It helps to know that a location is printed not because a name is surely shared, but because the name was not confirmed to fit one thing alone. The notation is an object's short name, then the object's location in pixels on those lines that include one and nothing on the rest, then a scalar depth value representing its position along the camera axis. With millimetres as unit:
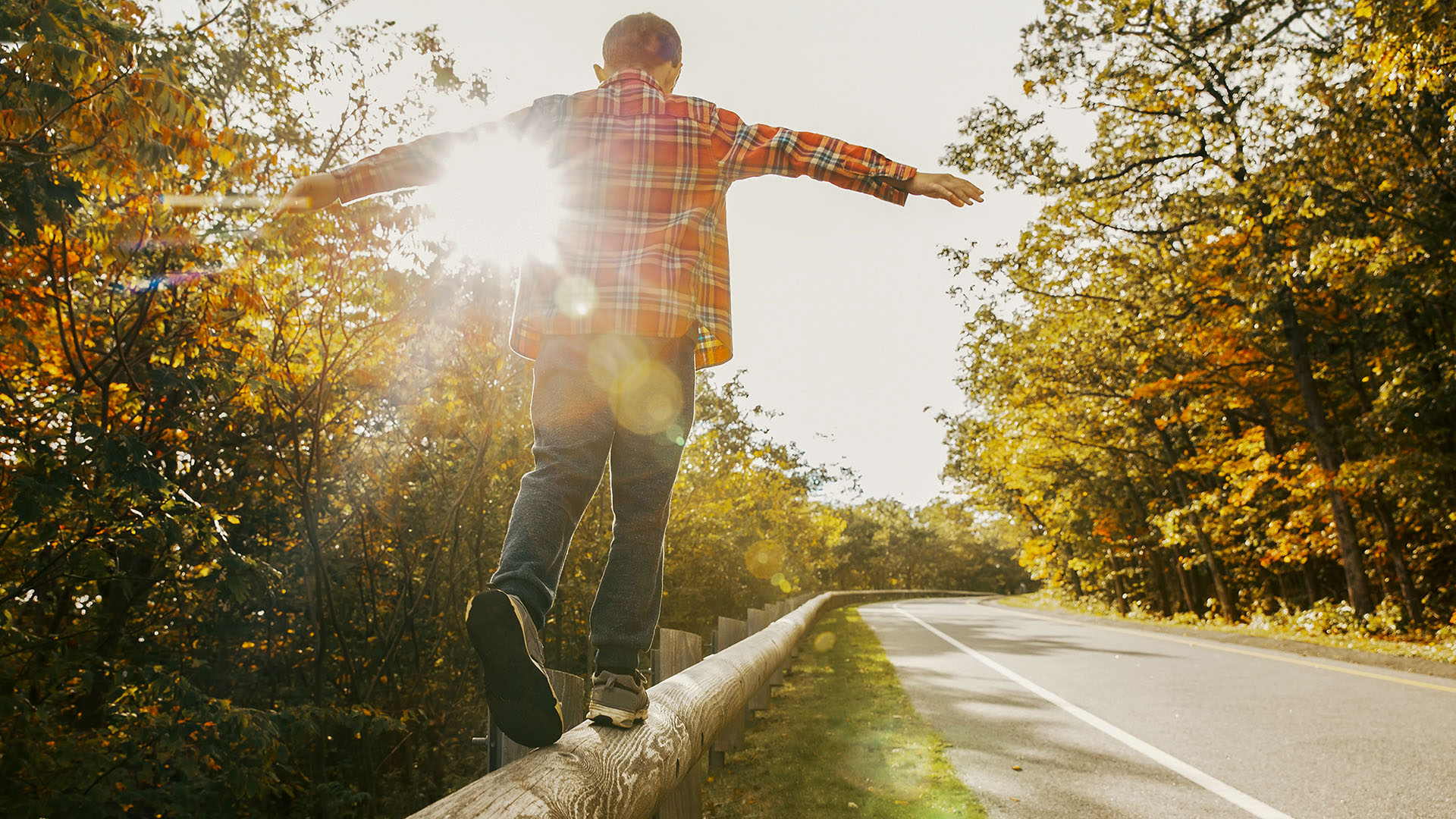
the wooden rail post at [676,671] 2877
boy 2277
